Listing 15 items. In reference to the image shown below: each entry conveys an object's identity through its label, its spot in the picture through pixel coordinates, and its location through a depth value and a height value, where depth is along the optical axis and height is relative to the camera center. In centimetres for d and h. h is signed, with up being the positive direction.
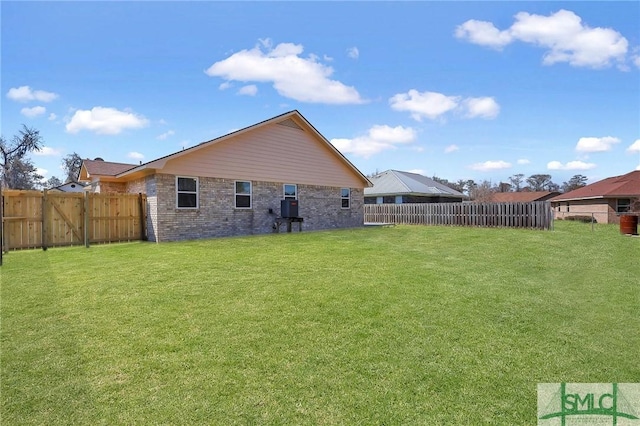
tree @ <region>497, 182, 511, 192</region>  6450 +413
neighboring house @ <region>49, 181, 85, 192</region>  3324 +311
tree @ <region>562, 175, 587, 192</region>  6228 +461
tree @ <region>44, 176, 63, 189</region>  5146 +575
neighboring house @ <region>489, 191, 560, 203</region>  5140 +186
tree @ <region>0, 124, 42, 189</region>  3900 +768
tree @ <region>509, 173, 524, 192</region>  6794 +569
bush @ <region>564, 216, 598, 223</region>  2889 -101
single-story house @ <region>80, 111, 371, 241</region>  1312 +151
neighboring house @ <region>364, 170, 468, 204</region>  3028 +183
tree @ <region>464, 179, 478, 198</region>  6077 +432
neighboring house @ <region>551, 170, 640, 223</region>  2655 +66
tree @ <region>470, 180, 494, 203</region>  5043 +296
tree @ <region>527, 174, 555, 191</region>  6638 +508
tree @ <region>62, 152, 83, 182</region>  4832 +773
